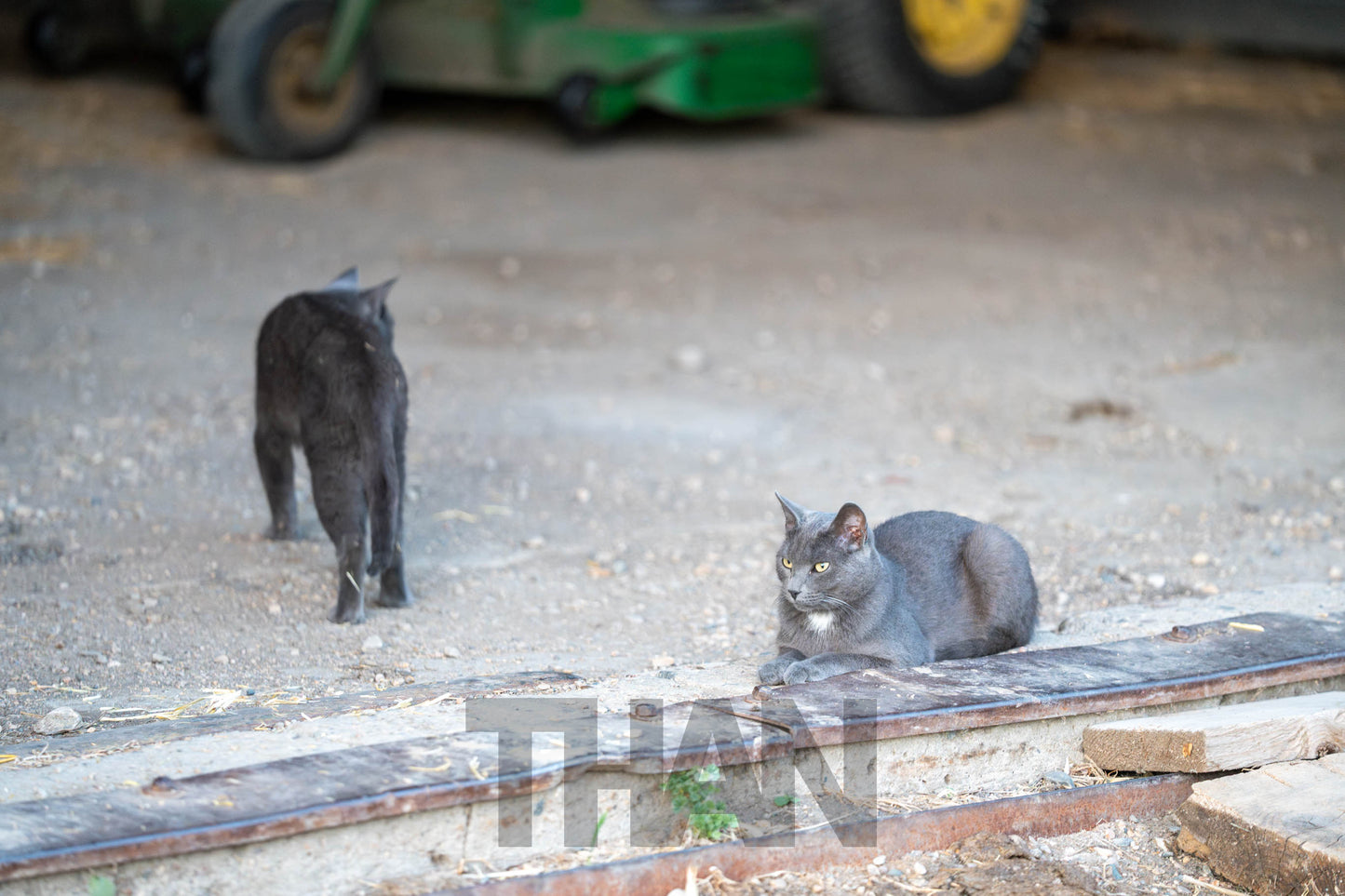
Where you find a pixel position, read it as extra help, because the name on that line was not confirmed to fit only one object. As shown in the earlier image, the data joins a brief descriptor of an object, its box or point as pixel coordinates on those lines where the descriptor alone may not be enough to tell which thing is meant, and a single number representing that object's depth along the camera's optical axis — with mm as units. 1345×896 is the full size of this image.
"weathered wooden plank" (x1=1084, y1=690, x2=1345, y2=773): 6629
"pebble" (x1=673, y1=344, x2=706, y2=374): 13891
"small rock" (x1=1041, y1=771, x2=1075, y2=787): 6871
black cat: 8594
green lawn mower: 18359
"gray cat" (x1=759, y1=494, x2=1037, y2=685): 7375
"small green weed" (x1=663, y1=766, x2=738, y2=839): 6152
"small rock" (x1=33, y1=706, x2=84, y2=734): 6805
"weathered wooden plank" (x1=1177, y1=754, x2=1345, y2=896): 5996
